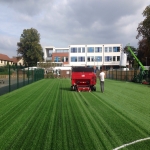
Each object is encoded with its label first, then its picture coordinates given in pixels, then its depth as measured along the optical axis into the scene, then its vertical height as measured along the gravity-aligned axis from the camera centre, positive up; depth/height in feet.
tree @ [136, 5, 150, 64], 76.13 +23.07
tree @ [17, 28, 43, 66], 168.79 +28.53
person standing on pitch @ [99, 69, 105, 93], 40.67 -1.36
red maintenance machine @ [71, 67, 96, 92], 41.81 -1.97
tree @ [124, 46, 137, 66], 201.75 +21.24
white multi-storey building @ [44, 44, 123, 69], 171.07 +19.57
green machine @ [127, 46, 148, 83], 76.99 -1.16
